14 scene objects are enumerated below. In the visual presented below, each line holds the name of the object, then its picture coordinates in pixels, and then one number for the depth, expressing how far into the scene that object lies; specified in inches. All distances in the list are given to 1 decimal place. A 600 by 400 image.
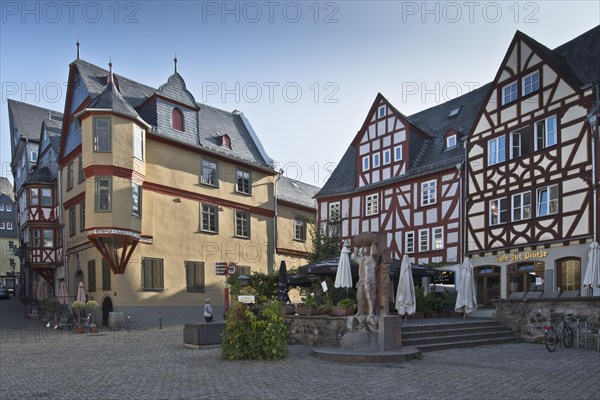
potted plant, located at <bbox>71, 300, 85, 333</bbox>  906.1
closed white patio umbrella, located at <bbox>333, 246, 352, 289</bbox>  660.7
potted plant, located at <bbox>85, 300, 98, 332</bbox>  927.7
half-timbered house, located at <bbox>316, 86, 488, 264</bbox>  1093.1
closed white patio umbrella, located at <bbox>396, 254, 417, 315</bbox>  692.1
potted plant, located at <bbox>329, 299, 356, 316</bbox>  607.8
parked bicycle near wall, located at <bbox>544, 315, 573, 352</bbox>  612.7
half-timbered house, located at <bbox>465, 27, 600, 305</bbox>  847.1
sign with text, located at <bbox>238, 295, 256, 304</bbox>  511.2
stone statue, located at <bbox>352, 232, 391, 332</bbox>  554.9
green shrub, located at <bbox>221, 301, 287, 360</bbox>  508.1
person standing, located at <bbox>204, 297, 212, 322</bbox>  919.6
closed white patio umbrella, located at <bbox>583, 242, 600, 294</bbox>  681.6
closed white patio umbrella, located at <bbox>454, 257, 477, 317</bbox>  771.4
